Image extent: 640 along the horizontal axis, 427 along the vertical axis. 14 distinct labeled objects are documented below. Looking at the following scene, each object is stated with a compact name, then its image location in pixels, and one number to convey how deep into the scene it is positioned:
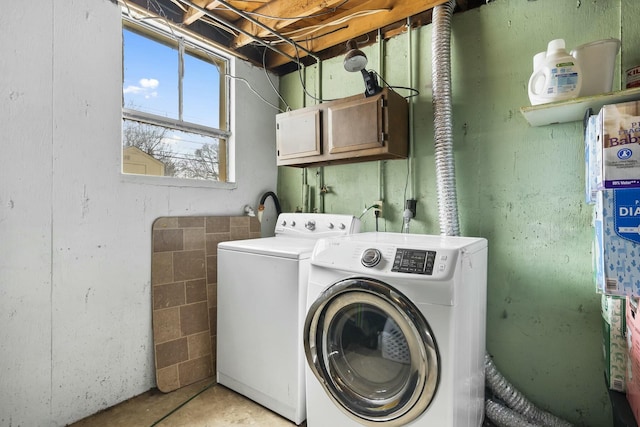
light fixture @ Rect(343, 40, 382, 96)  1.84
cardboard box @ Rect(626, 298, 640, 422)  1.16
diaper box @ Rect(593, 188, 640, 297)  1.07
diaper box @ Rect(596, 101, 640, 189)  1.09
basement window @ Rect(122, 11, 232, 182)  2.08
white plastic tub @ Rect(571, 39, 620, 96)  1.35
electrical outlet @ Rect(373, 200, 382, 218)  2.26
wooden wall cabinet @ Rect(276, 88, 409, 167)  1.92
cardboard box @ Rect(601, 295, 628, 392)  1.35
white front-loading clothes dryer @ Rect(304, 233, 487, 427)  1.21
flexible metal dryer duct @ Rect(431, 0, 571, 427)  1.74
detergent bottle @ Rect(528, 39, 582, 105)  1.37
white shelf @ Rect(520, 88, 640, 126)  1.28
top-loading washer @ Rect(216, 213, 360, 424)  1.73
